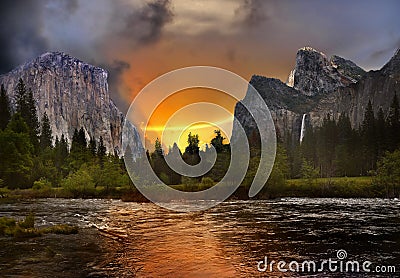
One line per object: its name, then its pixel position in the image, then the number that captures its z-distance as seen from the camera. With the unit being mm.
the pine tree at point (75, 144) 132125
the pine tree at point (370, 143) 120125
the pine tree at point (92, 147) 141875
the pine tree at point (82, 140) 138062
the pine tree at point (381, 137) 118225
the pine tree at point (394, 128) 117188
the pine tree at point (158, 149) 132750
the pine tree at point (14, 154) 78938
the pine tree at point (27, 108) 124000
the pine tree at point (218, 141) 122250
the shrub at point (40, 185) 88694
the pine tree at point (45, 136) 146125
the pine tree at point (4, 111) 108438
